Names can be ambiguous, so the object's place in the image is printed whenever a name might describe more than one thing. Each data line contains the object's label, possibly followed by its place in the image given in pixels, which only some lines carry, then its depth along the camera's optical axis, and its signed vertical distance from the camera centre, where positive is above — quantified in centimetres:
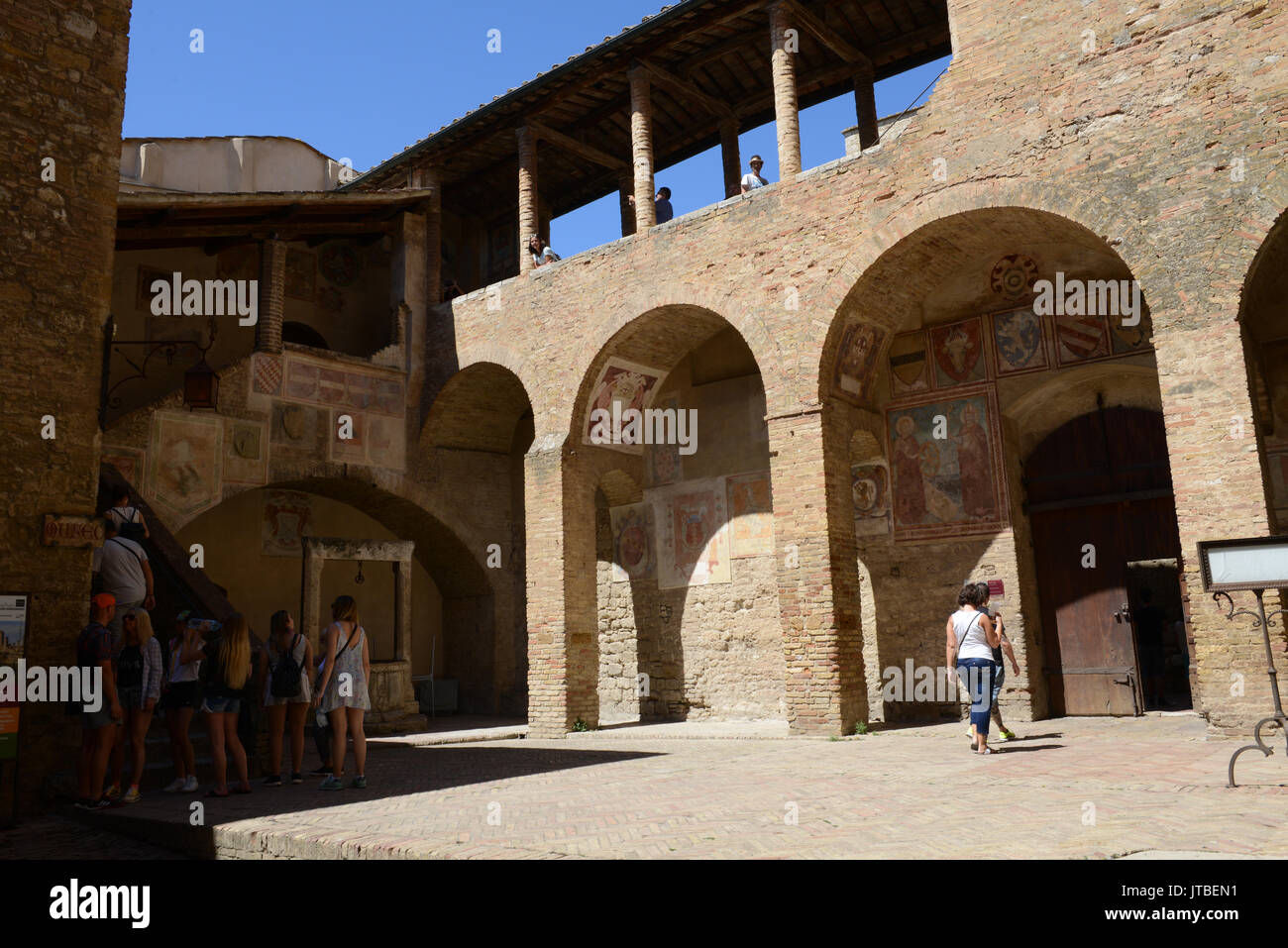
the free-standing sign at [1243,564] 588 +32
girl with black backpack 749 -21
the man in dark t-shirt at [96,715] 653 -34
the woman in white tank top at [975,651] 789 -19
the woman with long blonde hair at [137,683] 678 -14
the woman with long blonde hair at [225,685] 693 -18
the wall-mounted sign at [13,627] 680 +28
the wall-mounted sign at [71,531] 715 +99
